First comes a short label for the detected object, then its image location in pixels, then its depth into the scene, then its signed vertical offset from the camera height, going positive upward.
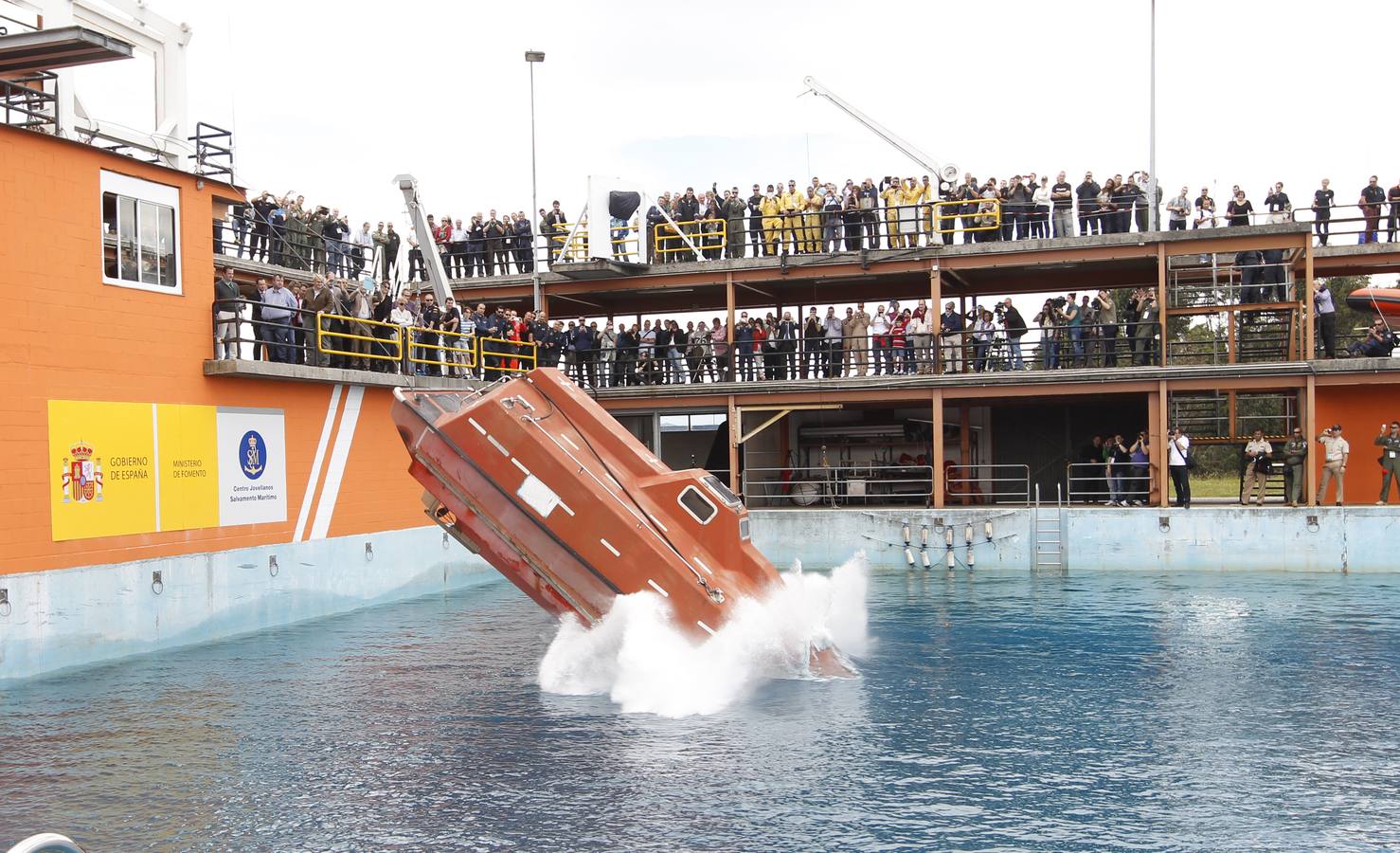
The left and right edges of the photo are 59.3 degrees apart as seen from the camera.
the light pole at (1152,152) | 26.88 +5.67
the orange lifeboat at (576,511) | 12.84 -1.02
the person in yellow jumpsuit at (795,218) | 29.20 +4.63
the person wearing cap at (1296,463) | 24.83 -1.17
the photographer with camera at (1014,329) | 27.23 +1.77
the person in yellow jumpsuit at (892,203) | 28.61 +4.92
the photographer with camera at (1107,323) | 26.17 +1.80
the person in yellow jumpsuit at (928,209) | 27.99 +4.67
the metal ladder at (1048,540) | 25.03 -2.70
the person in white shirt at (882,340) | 28.30 +1.65
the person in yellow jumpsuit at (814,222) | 28.94 +4.56
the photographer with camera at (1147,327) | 26.16 +1.72
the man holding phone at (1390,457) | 24.53 -1.08
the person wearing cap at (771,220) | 29.39 +4.61
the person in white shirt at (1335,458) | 24.73 -1.08
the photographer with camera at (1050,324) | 26.92 +1.87
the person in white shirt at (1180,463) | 25.11 -1.15
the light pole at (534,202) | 30.50 +5.49
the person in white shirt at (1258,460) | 25.34 -1.14
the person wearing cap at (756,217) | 29.67 +4.75
